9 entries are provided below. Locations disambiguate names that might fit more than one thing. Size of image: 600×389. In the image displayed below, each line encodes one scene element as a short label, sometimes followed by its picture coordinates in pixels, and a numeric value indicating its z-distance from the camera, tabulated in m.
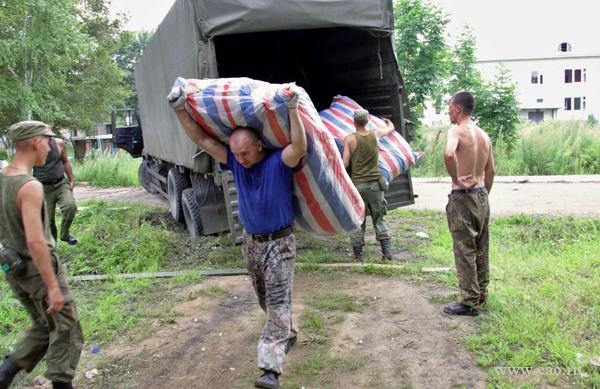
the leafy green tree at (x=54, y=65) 15.95
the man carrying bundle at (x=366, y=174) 5.09
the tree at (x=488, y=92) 12.00
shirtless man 3.55
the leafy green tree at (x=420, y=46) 10.40
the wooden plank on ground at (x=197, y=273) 5.09
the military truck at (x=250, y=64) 4.68
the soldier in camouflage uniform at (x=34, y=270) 2.50
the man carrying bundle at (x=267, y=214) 2.61
